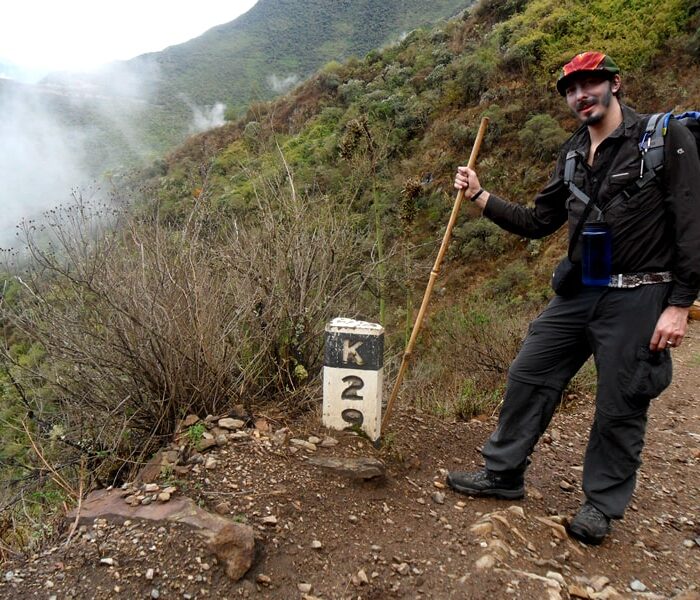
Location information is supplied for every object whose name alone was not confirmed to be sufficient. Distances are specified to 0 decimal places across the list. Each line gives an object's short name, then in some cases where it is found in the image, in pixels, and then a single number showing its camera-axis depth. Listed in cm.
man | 231
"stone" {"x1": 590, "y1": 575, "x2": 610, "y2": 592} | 228
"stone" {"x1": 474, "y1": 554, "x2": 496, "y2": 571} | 221
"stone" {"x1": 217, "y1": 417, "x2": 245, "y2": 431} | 316
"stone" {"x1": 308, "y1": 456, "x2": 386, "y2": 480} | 279
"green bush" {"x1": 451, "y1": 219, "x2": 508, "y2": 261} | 1390
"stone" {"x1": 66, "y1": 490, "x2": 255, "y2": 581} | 212
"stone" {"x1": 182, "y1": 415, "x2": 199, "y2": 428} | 325
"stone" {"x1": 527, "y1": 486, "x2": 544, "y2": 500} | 305
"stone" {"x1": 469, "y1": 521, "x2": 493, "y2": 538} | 246
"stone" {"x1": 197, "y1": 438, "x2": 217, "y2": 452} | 291
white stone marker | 296
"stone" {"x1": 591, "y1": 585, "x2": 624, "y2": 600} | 220
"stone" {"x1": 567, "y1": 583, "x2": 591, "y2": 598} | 216
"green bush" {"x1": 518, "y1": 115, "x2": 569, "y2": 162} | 1475
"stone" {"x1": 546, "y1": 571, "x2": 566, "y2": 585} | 221
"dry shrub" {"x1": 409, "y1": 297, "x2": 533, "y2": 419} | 484
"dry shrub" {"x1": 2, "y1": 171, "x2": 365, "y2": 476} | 346
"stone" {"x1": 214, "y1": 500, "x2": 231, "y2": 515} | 239
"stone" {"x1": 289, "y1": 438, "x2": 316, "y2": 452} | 297
